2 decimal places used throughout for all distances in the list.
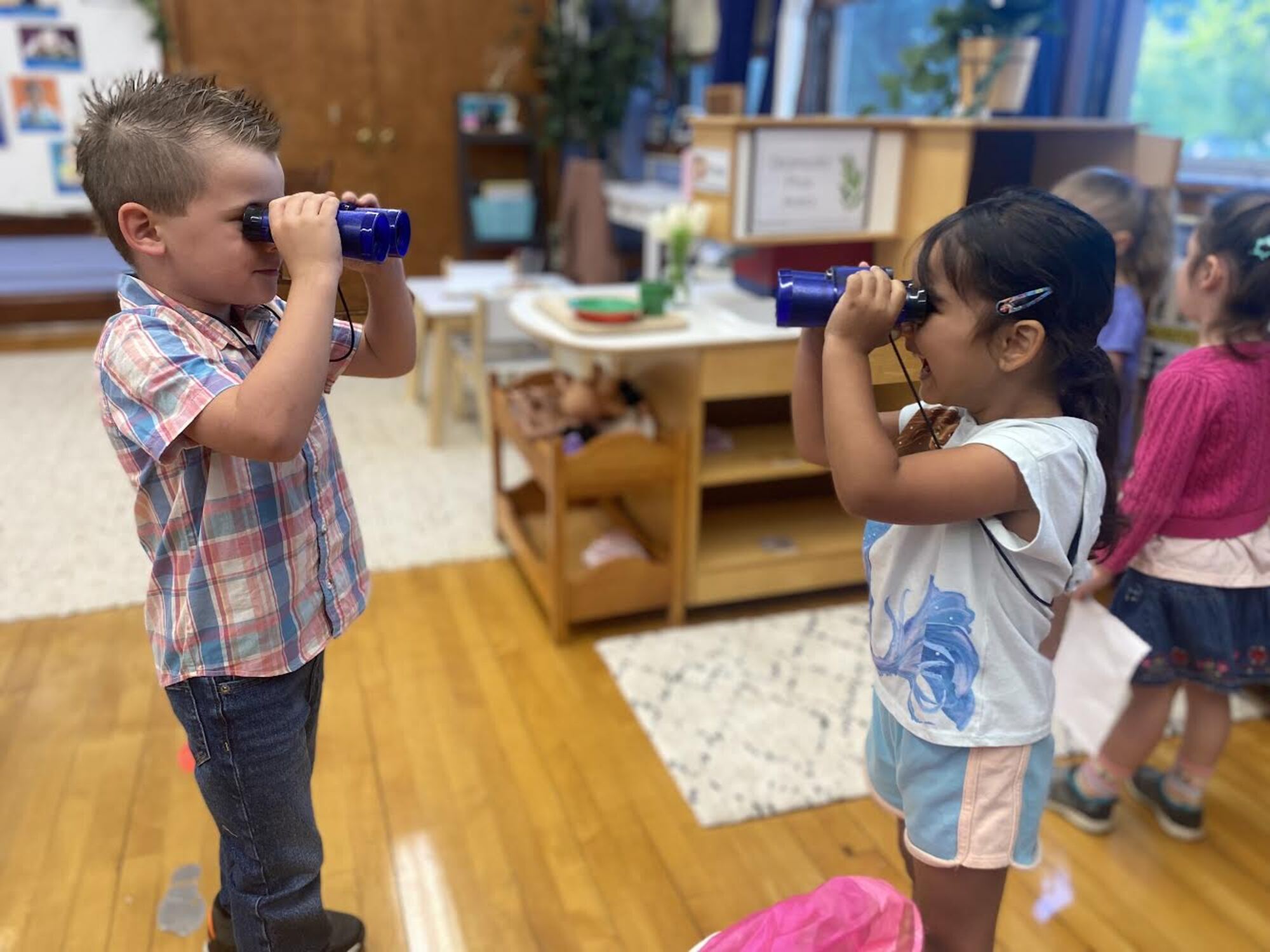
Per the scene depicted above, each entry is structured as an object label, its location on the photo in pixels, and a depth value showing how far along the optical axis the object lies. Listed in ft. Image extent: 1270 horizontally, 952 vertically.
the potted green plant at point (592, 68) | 15.62
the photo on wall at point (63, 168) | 16.44
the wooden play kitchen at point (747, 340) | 6.79
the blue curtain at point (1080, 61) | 8.30
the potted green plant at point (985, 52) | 6.93
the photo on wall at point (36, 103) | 16.08
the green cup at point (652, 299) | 7.36
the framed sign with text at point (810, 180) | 7.04
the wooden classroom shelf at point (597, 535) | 6.95
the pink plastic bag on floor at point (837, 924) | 3.48
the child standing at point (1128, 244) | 5.20
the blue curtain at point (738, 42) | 13.09
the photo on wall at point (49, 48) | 15.90
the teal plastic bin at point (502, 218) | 18.01
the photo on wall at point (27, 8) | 15.64
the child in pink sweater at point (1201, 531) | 4.31
